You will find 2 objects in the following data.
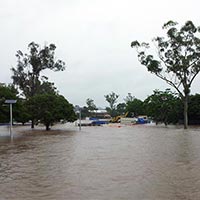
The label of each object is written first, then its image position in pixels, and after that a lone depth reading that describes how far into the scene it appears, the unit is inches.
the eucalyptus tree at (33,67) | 1172.5
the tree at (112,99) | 3060.7
